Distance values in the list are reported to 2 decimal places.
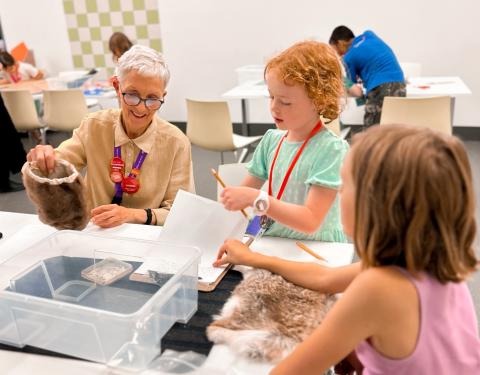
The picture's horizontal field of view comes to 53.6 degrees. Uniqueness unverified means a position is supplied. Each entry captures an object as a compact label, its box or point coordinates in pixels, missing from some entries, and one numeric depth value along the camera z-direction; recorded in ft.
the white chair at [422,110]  10.37
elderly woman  5.74
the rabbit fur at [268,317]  2.93
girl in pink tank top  2.31
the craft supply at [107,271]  3.73
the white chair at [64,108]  13.66
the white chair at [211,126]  11.54
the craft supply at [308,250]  4.19
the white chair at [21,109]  14.20
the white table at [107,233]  2.89
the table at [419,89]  12.23
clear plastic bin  2.95
